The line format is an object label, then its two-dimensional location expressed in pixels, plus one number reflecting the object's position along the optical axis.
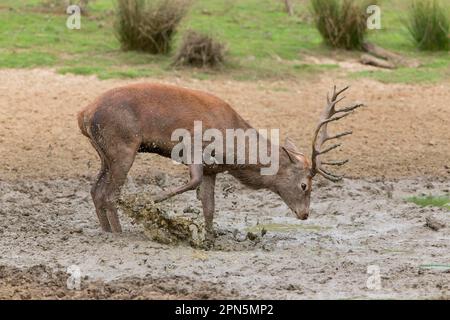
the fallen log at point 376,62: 16.66
